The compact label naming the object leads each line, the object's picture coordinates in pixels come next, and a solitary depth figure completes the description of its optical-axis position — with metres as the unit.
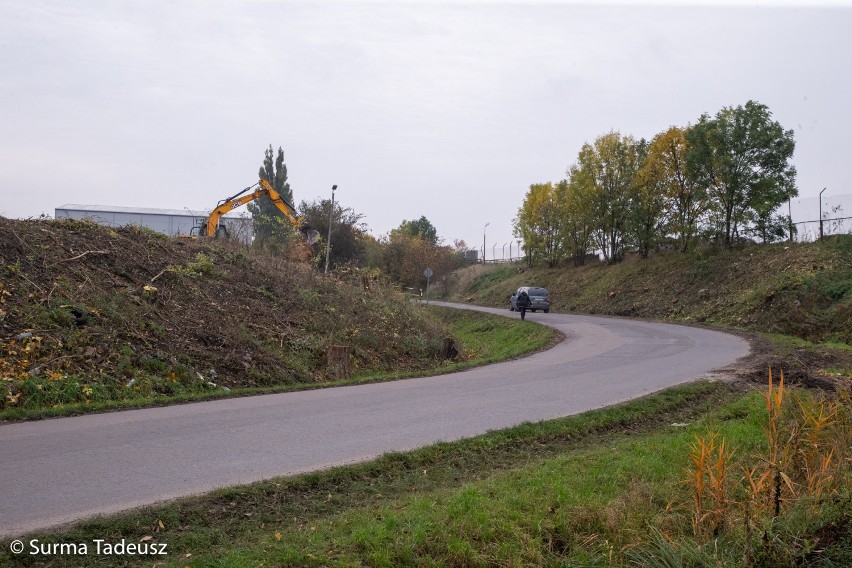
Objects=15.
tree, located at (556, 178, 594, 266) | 52.50
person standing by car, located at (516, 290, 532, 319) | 40.16
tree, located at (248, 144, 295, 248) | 29.90
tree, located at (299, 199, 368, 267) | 40.34
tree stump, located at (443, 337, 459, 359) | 21.03
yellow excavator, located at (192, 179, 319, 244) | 28.25
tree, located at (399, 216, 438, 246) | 91.75
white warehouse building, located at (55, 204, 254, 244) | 42.34
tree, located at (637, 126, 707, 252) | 43.53
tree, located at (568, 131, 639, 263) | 50.28
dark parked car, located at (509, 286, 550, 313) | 43.41
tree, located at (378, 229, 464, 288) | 55.84
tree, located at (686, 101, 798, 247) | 37.97
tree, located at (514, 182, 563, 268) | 60.62
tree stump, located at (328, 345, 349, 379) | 16.50
